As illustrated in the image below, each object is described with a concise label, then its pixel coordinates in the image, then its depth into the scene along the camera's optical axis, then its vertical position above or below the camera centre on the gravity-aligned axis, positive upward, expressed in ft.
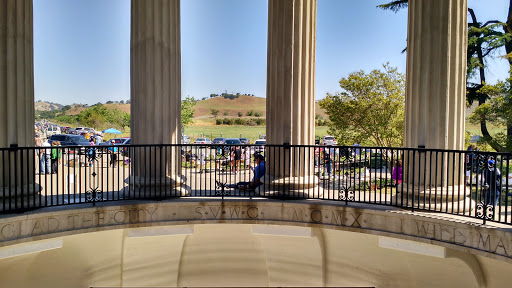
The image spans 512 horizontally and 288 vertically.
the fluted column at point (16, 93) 24.99 +2.79
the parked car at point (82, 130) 222.13 +3.09
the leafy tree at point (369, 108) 81.46 +6.42
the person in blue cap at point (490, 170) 21.18 -2.20
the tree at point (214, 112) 436.35 +28.01
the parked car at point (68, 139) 132.46 -1.51
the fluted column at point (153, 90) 28.96 +3.54
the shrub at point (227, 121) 378.32 +15.12
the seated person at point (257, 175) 32.12 -3.41
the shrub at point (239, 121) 377.21 +14.72
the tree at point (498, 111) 63.67 +4.67
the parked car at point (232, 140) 162.85 -1.99
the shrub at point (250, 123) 374.73 +13.20
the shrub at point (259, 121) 380.11 +15.50
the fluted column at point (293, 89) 30.09 +3.84
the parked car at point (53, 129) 208.86 +3.77
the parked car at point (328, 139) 172.14 -1.23
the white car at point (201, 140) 189.86 -2.18
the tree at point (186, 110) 186.23 +13.14
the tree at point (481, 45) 78.38 +19.87
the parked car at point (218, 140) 184.08 -2.09
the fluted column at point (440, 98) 25.72 +2.73
